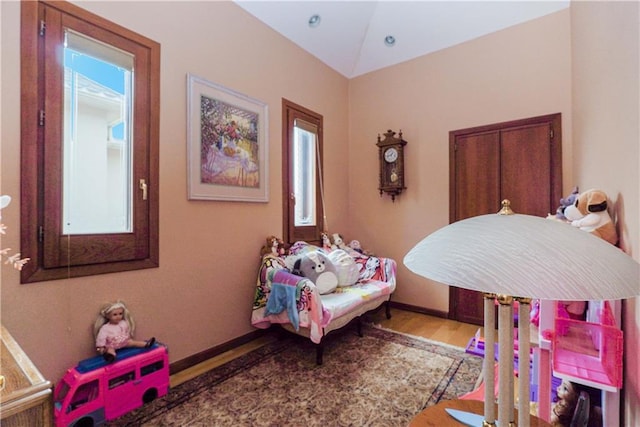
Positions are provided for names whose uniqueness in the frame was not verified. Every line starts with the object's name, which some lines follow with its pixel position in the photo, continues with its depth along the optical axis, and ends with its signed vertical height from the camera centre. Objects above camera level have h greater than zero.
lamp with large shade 0.51 -0.10
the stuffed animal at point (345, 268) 2.75 -0.51
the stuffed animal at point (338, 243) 3.38 -0.34
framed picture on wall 2.21 +0.59
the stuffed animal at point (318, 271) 2.49 -0.49
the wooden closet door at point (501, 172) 2.69 +0.42
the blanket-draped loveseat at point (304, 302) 2.13 -0.70
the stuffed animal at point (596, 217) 1.22 -0.01
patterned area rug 1.59 -1.11
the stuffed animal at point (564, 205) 1.85 +0.06
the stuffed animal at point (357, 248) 3.43 -0.40
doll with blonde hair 1.67 -0.68
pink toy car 1.50 -0.96
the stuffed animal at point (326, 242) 3.30 -0.32
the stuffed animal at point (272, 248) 2.67 -0.31
